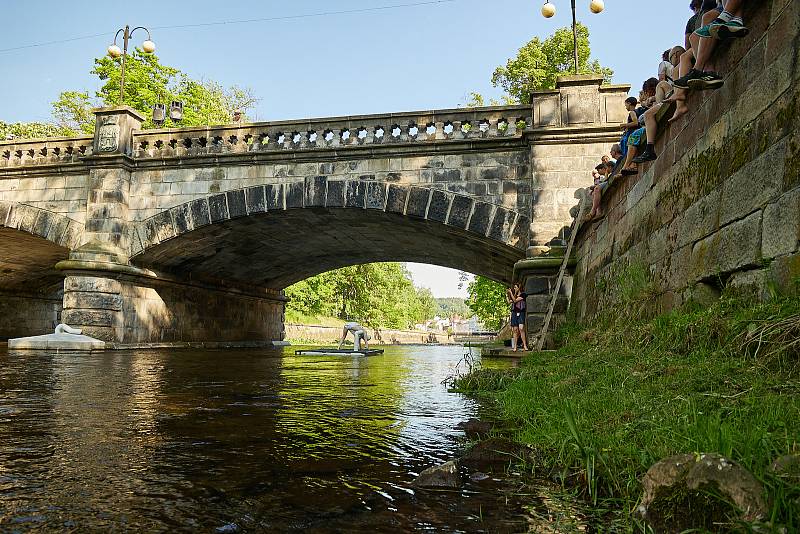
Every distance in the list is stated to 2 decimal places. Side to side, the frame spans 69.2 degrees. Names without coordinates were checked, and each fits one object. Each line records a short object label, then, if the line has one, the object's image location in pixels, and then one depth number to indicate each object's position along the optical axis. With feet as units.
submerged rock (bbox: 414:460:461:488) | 7.40
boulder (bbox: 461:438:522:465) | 8.78
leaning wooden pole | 33.84
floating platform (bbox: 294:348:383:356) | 48.29
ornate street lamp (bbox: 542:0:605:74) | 44.91
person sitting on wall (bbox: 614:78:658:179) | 21.94
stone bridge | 41.91
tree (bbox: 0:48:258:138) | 94.12
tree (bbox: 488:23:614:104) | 90.63
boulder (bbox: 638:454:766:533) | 4.72
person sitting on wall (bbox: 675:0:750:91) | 12.85
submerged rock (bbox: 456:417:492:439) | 10.85
